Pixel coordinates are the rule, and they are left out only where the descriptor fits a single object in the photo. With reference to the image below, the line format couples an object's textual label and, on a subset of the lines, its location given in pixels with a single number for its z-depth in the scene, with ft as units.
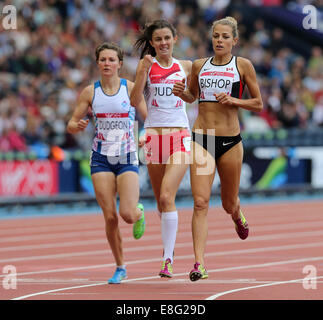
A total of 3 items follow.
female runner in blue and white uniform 63.36
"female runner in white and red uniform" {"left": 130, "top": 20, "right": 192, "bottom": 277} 63.72
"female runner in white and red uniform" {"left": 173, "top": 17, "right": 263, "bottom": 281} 61.46
